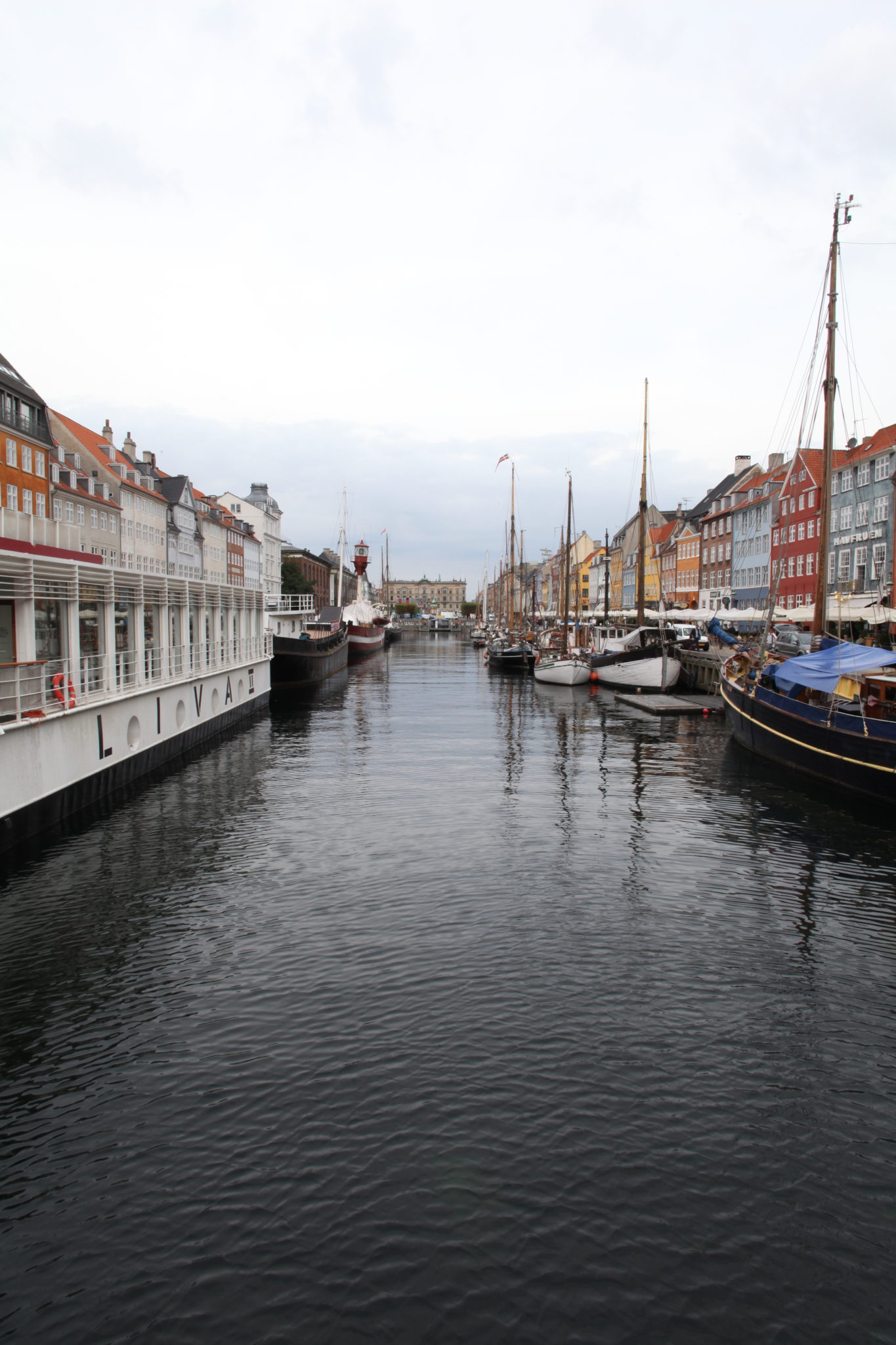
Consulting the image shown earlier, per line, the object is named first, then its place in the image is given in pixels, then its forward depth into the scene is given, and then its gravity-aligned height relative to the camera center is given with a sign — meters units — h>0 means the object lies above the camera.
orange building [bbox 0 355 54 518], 52.50 +10.94
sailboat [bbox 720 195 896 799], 24.08 -2.88
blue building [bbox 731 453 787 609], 79.00 +8.16
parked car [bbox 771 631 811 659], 44.19 -1.39
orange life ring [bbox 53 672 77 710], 20.09 -1.72
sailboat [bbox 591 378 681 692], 54.81 -2.93
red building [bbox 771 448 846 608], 69.44 +7.45
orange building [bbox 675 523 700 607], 99.31 +6.18
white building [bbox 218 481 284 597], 119.06 +14.24
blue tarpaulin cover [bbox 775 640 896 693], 26.78 -1.50
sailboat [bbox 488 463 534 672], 76.00 -3.48
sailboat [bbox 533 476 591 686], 60.94 -3.73
